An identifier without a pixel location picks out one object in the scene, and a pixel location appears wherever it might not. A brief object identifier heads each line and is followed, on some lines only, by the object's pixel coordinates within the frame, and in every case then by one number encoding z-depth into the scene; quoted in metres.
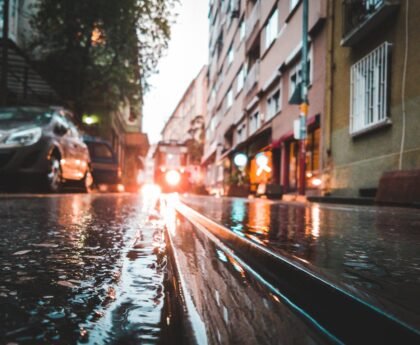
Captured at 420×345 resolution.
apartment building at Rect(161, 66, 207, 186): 36.34
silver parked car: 6.63
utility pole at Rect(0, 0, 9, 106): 12.98
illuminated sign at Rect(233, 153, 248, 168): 19.38
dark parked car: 13.44
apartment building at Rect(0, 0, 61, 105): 17.06
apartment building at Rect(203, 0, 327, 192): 11.95
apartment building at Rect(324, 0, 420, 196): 7.11
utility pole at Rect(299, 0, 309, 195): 10.62
